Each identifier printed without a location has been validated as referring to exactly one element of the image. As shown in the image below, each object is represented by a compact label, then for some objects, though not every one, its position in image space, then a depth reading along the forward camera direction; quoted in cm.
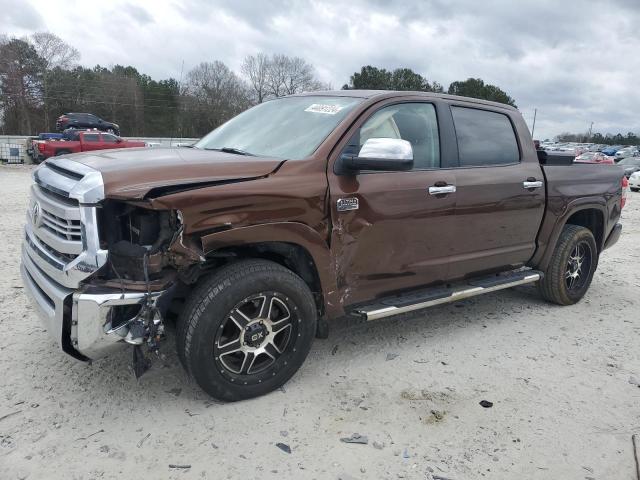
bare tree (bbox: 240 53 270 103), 6377
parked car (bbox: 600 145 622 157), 5619
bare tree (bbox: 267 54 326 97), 6431
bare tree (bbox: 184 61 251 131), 5409
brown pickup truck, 270
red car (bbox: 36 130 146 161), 2369
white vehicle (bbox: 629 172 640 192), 2147
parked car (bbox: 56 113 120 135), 3509
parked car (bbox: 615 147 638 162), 4683
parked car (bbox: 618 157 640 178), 2749
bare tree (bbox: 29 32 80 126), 4906
